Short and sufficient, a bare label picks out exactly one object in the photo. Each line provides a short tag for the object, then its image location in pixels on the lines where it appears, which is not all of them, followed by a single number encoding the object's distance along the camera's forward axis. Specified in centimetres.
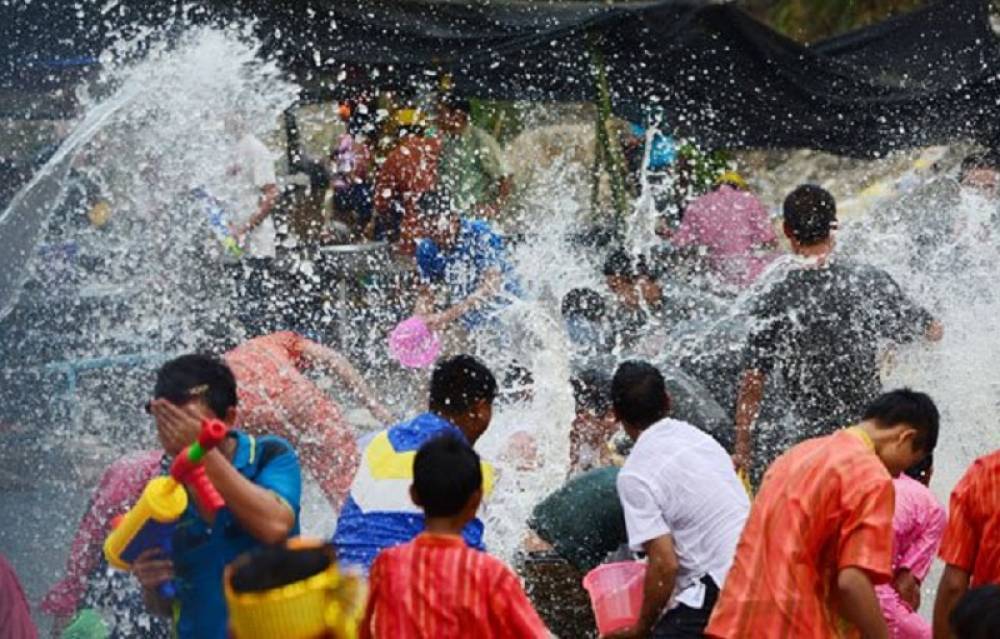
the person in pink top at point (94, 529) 1191
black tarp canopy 2258
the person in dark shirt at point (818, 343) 1375
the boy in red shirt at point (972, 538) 969
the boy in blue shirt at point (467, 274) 2019
